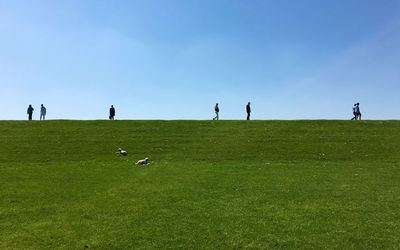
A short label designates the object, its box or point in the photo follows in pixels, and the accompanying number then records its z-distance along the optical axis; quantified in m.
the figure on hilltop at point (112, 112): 69.75
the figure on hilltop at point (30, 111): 68.81
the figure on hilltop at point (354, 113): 67.17
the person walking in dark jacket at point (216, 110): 71.50
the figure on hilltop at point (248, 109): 67.89
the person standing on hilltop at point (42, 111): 69.88
